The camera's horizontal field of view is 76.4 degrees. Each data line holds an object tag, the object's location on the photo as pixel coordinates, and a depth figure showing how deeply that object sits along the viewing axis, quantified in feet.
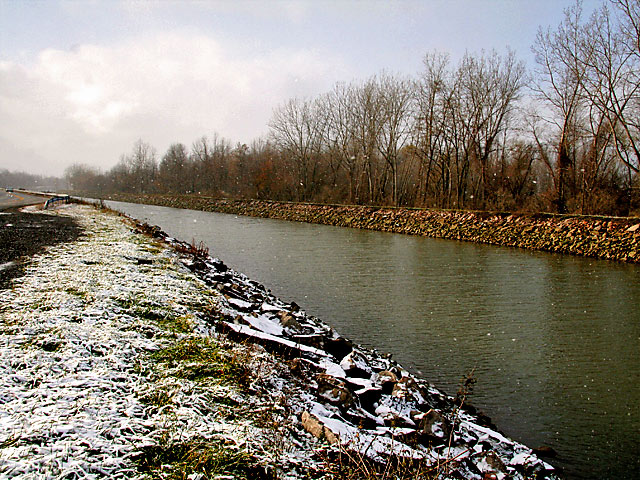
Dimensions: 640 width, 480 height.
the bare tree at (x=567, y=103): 72.33
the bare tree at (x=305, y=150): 155.53
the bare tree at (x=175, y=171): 262.88
